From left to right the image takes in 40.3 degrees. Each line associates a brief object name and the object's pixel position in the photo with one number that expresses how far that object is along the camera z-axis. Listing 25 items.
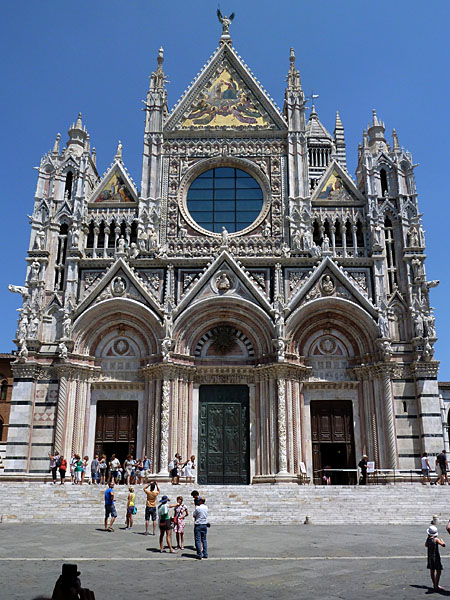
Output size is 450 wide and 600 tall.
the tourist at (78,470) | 22.47
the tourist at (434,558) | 8.80
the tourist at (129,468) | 22.45
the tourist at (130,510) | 15.59
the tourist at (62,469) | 22.36
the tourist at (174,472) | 22.19
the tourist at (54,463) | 22.75
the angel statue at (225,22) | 32.13
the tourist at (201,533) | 11.44
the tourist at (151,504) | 14.84
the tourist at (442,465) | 22.14
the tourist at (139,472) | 23.08
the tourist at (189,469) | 22.69
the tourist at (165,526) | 12.16
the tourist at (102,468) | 23.00
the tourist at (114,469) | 22.05
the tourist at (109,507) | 15.33
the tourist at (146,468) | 22.97
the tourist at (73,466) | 22.88
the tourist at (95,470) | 22.85
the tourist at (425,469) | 22.46
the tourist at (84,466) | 23.06
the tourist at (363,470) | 23.14
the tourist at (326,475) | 23.82
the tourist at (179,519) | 12.67
